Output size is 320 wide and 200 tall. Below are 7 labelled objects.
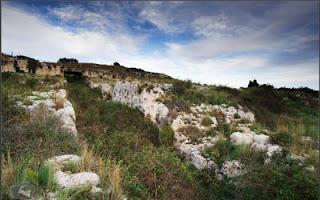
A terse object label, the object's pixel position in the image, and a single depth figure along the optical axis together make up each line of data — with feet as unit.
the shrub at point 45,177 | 9.13
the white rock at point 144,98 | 27.28
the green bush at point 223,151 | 19.21
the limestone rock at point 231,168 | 17.81
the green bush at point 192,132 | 22.91
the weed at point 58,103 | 20.71
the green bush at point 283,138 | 21.44
